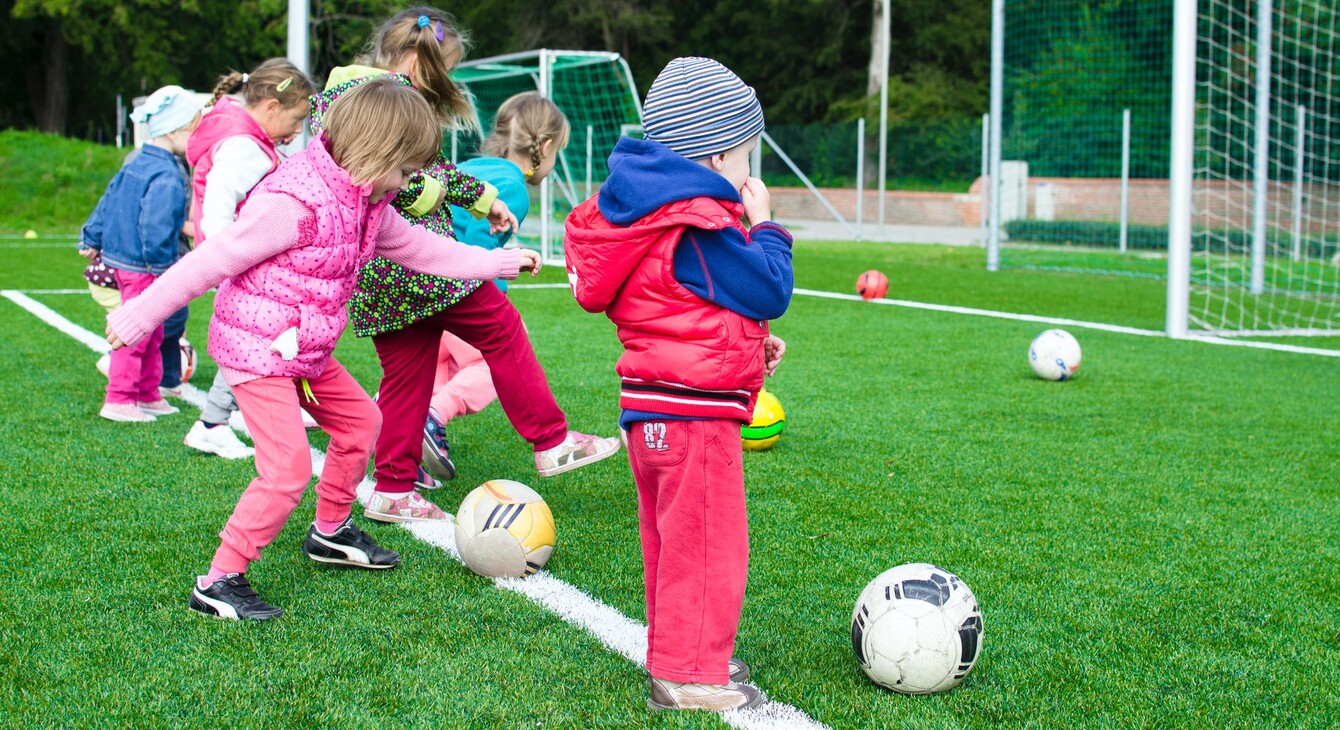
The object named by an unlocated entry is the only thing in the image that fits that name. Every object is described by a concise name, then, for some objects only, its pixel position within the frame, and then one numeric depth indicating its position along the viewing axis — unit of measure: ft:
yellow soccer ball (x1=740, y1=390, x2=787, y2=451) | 17.67
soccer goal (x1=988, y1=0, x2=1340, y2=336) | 36.94
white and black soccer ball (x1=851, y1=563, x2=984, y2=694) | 9.34
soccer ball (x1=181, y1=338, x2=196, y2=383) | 22.91
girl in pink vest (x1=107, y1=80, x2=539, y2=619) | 10.53
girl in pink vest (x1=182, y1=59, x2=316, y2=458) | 14.73
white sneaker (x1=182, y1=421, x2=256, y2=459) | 17.40
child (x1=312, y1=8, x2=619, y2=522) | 13.65
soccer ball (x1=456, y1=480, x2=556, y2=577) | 12.02
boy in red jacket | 8.54
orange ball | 40.04
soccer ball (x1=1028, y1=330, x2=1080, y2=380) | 24.25
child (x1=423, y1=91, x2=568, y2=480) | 15.10
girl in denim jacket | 19.60
